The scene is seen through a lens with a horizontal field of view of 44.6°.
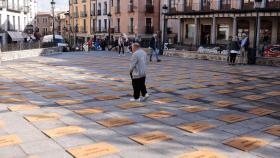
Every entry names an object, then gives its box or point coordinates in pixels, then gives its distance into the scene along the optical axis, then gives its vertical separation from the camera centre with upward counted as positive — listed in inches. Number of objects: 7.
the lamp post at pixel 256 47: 756.8 +7.7
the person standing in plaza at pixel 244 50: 737.0 -1.4
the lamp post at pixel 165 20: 1025.5 +91.2
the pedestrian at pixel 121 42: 1020.9 +21.8
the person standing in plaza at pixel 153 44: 780.3 +12.2
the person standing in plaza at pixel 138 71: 346.0 -22.0
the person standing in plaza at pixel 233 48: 714.1 +2.8
